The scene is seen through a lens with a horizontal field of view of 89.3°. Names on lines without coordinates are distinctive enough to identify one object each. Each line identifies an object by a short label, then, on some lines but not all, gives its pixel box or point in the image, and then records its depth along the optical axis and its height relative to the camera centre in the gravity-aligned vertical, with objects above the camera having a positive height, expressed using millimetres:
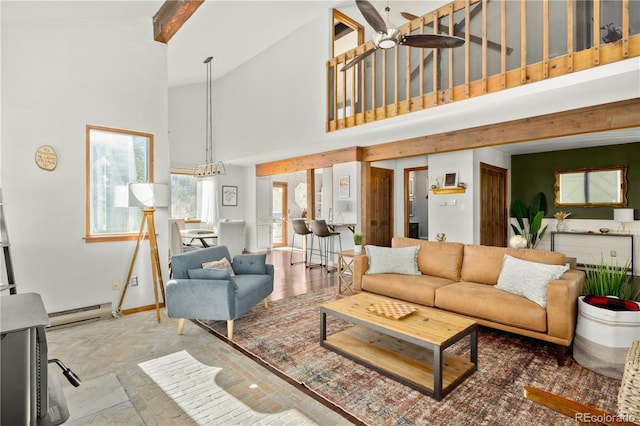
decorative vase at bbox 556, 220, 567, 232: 6609 -369
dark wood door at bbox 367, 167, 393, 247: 6887 +49
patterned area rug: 1957 -1242
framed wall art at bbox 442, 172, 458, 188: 5863 +530
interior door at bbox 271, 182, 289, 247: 9750 -125
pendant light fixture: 8304 +2084
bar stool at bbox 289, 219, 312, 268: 6531 -350
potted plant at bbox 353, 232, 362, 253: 4473 -454
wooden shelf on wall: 5772 +333
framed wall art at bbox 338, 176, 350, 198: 6297 +447
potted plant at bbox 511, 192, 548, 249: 6729 -166
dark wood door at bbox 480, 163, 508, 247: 6059 +51
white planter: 2326 -954
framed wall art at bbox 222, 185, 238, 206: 8516 +399
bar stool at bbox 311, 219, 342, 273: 6027 -364
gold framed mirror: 6020 +406
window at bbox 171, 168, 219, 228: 8000 +288
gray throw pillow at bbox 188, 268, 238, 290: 3178 -633
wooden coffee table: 2170 -1158
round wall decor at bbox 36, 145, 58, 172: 3311 +556
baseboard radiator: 3371 -1121
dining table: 6089 -466
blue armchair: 3061 -810
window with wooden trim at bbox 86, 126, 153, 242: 3684 +437
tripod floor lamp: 3547 +20
